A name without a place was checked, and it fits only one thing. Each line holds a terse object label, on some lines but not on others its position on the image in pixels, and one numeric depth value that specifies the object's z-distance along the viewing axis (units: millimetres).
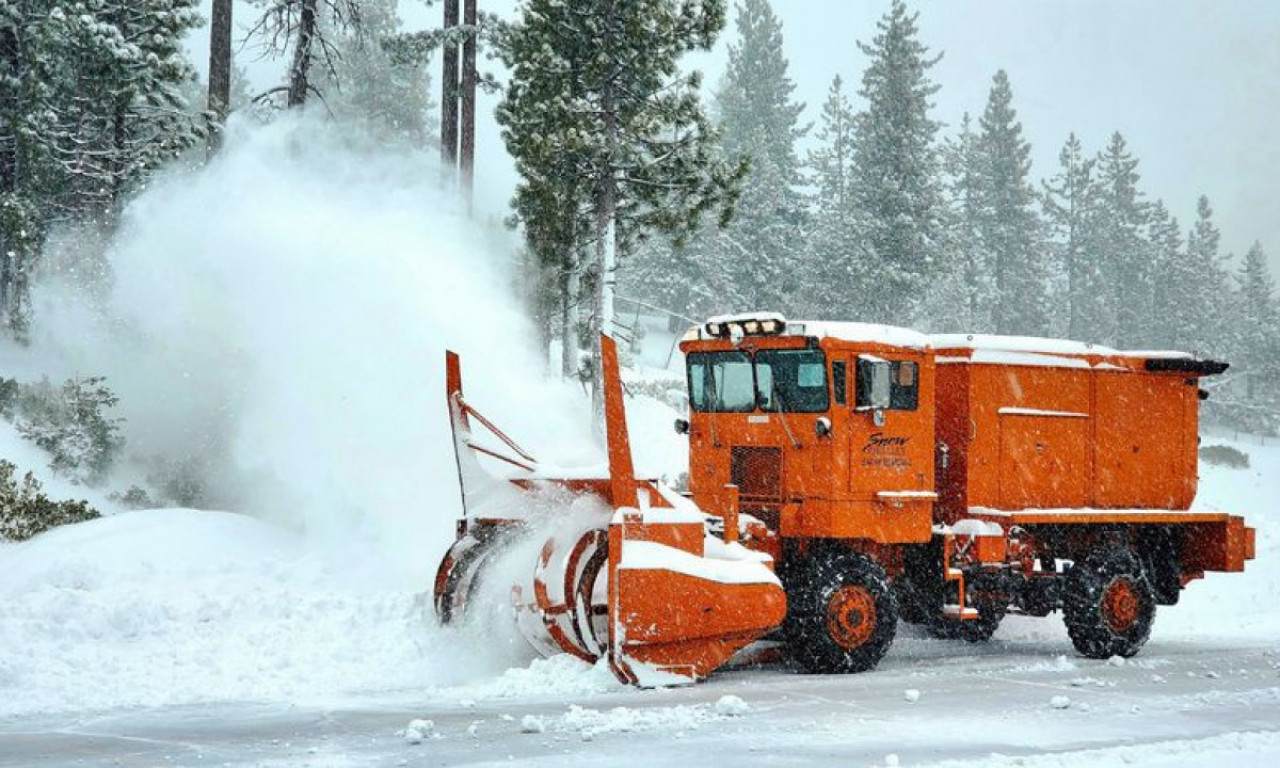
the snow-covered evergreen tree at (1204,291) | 72688
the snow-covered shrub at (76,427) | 20859
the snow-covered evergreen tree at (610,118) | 22031
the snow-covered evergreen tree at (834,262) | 46000
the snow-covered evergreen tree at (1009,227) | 64188
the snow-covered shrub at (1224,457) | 49719
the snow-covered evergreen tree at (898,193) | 44969
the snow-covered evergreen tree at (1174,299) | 72188
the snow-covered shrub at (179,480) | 20709
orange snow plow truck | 10602
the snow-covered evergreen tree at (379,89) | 54688
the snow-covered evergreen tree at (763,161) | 51844
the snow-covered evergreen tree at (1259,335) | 76688
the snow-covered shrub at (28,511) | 17062
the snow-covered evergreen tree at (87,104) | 24406
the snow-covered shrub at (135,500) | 20266
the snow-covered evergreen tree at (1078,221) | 75688
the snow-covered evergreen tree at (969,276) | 63625
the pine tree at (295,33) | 23547
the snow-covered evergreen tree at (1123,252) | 74875
